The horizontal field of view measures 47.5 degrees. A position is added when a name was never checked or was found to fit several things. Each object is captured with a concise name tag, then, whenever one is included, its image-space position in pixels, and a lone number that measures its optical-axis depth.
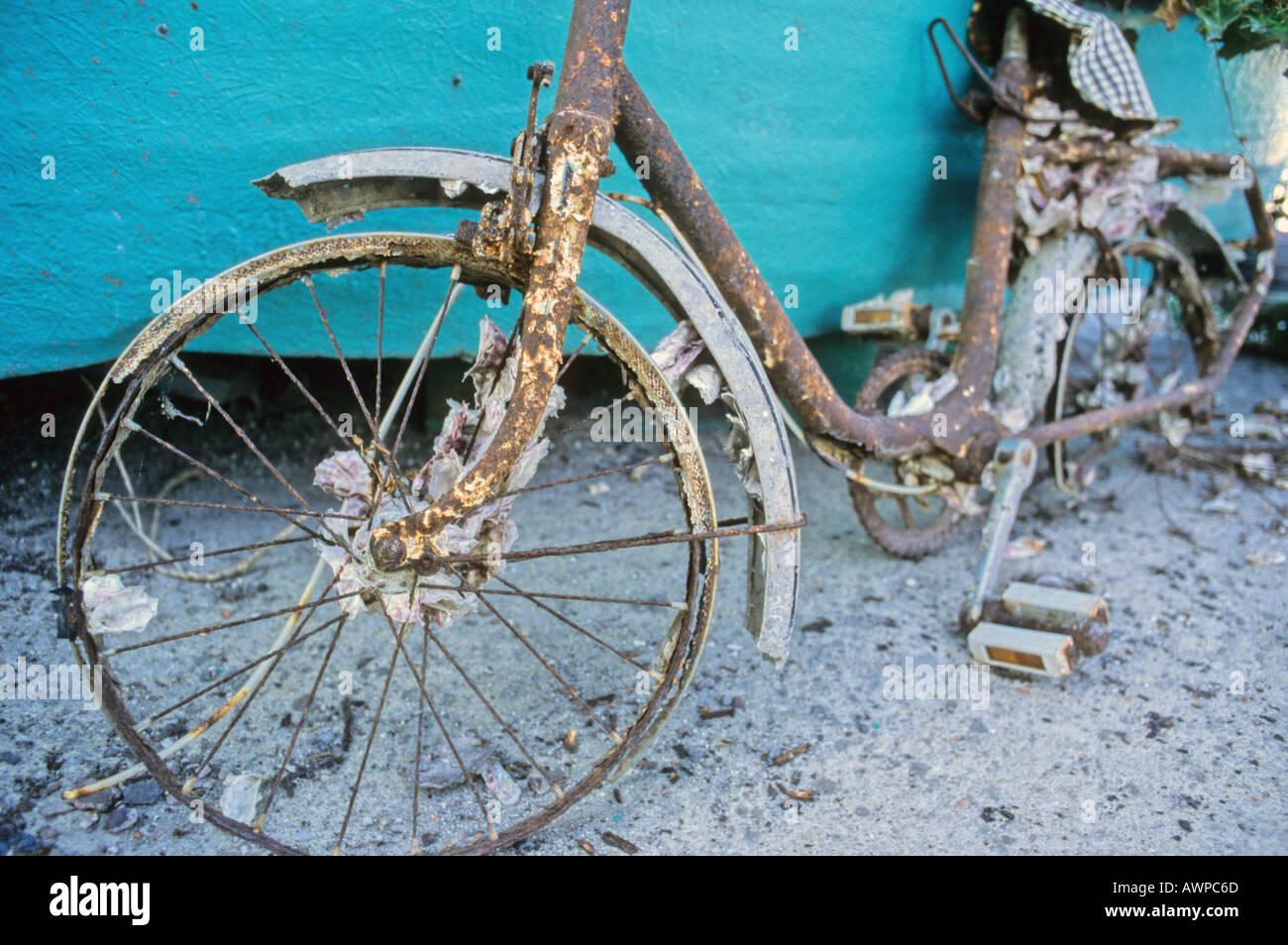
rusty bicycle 1.03
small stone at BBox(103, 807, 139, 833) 1.07
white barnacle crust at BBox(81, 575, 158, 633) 1.04
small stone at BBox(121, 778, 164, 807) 1.09
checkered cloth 1.35
